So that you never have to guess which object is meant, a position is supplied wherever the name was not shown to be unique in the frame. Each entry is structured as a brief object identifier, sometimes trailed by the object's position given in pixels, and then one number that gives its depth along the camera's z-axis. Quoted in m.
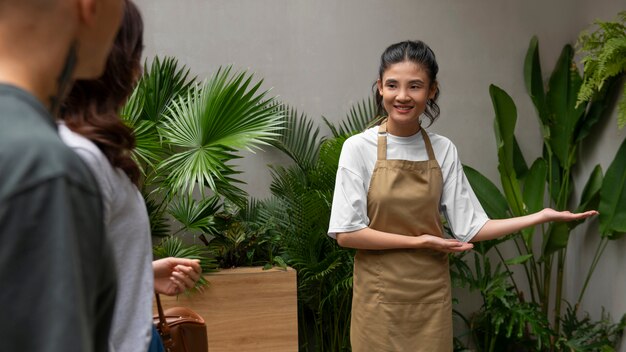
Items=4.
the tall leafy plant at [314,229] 5.23
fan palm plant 4.79
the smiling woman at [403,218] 3.15
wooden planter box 4.76
